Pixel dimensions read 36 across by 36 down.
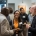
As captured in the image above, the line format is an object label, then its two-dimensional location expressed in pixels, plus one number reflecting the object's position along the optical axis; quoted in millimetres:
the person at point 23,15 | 3440
